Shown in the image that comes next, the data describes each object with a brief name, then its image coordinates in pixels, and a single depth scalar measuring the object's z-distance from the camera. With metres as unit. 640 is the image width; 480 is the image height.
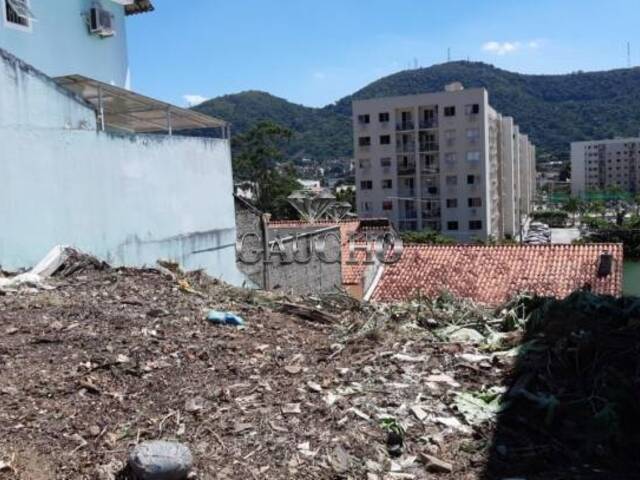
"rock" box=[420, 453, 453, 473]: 3.97
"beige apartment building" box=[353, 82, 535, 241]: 50.66
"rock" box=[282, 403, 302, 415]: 4.52
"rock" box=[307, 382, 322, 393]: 4.88
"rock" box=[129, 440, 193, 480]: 3.62
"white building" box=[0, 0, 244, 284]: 8.01
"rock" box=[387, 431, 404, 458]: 4.14
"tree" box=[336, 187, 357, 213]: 59.81
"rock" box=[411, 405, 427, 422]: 4.54
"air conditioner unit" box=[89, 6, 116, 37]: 14.17
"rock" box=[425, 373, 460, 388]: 5.09
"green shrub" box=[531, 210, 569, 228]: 77.62
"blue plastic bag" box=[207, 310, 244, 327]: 6.43
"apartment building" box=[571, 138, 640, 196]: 120.31
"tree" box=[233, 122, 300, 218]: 51.22
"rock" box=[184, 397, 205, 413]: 4.47
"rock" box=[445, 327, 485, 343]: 6.15
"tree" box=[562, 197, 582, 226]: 82.69
